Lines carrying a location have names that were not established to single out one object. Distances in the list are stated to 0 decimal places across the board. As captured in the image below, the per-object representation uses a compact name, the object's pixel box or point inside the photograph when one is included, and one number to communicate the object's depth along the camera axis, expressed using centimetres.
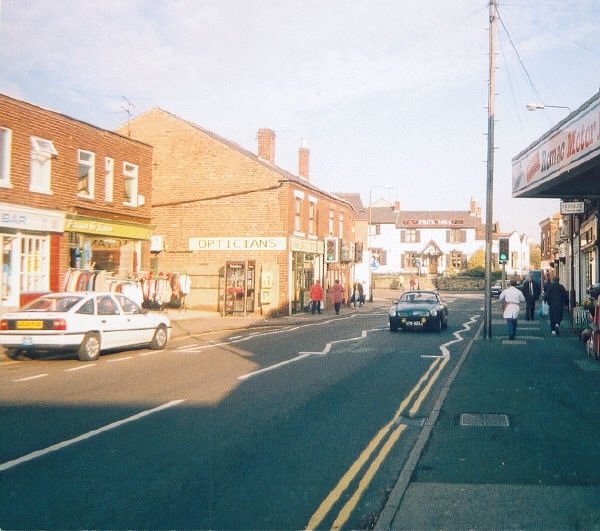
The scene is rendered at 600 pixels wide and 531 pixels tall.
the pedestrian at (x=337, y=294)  3612
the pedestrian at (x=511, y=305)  2033
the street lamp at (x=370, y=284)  4947
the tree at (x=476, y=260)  8150
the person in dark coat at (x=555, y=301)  2256
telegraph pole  2245
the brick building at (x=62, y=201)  2109
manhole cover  905
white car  1511
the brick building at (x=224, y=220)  3431
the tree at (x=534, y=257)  11776
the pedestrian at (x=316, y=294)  3516
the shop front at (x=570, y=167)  1383
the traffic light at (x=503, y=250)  2403
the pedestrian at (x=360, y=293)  4278
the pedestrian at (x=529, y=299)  2967
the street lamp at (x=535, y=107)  2517
